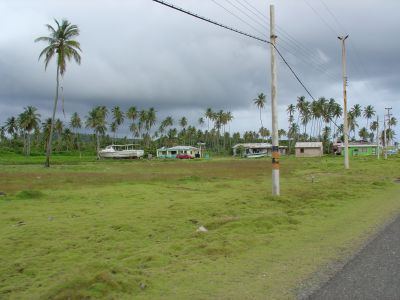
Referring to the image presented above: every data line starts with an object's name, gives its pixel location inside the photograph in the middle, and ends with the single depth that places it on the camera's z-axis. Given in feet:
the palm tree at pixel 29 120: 287.89
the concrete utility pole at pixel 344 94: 131.03
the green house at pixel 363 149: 353.41
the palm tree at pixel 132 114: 364.58
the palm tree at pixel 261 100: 387.14
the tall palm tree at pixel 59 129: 371.72
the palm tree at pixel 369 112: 450.71
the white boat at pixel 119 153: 281.95
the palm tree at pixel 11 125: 371.35
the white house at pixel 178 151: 355.97
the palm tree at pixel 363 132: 510.17
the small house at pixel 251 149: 364.81
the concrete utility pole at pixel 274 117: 58.13
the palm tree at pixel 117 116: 364.38
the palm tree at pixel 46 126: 305.57
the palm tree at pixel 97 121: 315.99
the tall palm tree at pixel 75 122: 386.13
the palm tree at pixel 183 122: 475.72
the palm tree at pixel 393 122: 499.84
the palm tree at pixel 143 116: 371.82
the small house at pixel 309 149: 340.59
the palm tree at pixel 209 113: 424.46
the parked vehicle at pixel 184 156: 321.60
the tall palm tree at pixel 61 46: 148.87
